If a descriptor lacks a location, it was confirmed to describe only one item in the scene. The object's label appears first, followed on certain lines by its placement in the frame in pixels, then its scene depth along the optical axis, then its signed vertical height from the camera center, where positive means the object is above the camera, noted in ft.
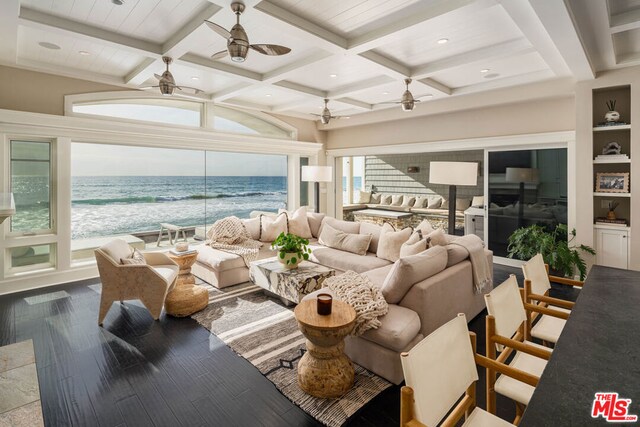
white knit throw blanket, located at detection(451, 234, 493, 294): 11.23 -1.86
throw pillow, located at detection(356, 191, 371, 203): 36.19 +1.25
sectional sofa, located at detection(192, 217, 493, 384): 8.00 -2.70
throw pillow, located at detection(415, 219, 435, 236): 13.02 -0.78
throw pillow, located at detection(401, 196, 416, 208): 33.42 +0.77
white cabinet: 13.97 -1.59
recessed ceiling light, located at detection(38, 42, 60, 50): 12.00 +5.95
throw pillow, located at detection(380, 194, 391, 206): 35.14 +0.90
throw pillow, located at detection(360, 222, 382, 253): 16.19 -1.16
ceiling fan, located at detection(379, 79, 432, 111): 14.20 +4.59
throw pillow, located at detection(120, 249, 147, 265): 11.53 -1.84
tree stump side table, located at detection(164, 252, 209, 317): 11.64 -3.29
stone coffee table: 12.04 -2.66
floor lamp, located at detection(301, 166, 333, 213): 21.97 +2.33
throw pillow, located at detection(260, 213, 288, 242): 18.57 -1.08
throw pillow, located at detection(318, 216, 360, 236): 17.40 -0.93
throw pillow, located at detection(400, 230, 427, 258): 11.73 -1.33
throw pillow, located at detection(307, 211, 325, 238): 19.61 -0.88
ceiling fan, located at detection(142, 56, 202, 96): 11.69 +4.39
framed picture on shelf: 13.97 +1.19
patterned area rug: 7.26 -4.01
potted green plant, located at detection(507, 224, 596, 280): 14.30 -1.76
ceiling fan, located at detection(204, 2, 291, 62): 8.34 +4.29
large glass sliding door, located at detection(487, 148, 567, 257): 17.03 +0.95
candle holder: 7.65 -2.26
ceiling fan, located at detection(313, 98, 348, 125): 17.33 +4.84
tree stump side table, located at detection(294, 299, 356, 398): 7.22 -3.37
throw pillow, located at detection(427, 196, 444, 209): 31.96 +0.55
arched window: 16.06 +5.39
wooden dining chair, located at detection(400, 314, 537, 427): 3.84 -2.18
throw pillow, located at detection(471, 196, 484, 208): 27.55 +0.70
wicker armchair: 11.04 -2.57
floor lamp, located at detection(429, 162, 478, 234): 14.33 +1.59
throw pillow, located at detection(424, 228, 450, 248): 11.83 -1.08
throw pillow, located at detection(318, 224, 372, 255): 15.85 -1.60
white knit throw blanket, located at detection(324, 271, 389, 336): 8.12 -2.35
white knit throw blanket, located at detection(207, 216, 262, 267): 16.51 -1.53
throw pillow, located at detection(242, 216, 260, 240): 18.54 -1.08
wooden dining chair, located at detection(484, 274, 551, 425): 5.08 -2.17
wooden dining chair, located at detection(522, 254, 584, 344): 6.81 -1.97
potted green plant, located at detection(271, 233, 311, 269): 13.01 -1.65
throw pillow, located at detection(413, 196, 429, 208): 32.65 +0.65
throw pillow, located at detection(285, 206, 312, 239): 19.06 -0.93
